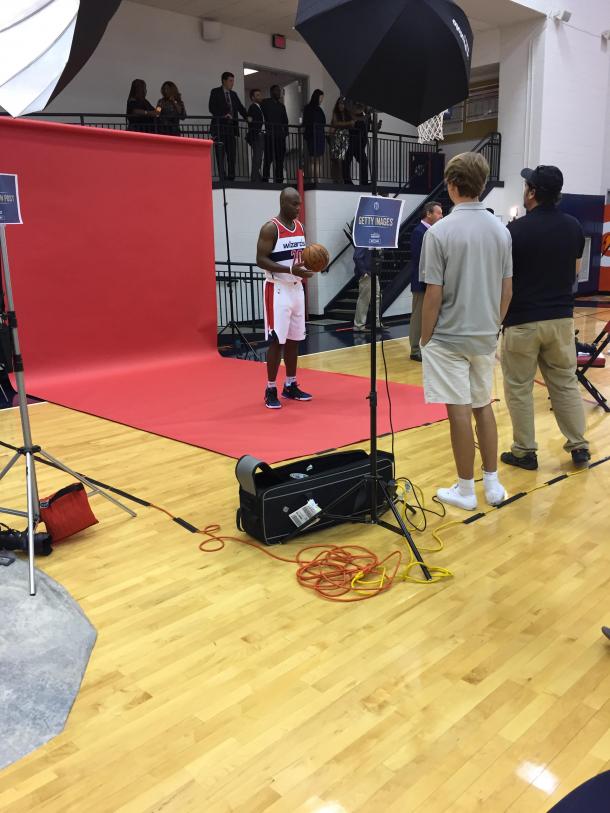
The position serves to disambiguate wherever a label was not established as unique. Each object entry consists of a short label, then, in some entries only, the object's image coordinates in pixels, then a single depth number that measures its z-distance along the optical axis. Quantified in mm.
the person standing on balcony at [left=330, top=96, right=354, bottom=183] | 12062
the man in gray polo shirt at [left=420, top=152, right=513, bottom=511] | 2920
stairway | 11586
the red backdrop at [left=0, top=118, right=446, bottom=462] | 5484
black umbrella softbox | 2500
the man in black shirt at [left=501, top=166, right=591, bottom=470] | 3527
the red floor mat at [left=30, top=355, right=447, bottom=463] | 4535
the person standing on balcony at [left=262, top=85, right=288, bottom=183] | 11109
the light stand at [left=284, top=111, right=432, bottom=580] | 2768
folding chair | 4980
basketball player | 5004
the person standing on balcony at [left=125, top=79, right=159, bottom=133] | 10047
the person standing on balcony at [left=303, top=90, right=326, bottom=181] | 11516
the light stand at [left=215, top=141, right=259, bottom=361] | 7949
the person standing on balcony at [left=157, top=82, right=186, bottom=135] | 10102
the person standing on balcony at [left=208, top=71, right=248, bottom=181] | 10422
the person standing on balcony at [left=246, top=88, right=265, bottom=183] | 10727
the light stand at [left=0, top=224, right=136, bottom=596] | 2795
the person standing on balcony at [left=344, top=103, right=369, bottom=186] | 11953
